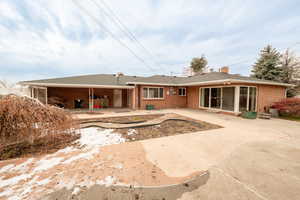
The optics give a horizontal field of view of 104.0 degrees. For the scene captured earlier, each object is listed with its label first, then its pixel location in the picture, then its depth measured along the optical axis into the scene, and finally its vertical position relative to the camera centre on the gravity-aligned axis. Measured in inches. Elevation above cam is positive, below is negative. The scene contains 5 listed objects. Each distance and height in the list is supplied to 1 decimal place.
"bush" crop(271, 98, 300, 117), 289.4 -20.8
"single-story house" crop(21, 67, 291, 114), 326.0 +15.9
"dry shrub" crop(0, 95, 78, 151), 108.8 -24.3
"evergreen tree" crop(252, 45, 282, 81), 556.1 +159.5
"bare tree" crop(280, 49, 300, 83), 567.2 +152.4
